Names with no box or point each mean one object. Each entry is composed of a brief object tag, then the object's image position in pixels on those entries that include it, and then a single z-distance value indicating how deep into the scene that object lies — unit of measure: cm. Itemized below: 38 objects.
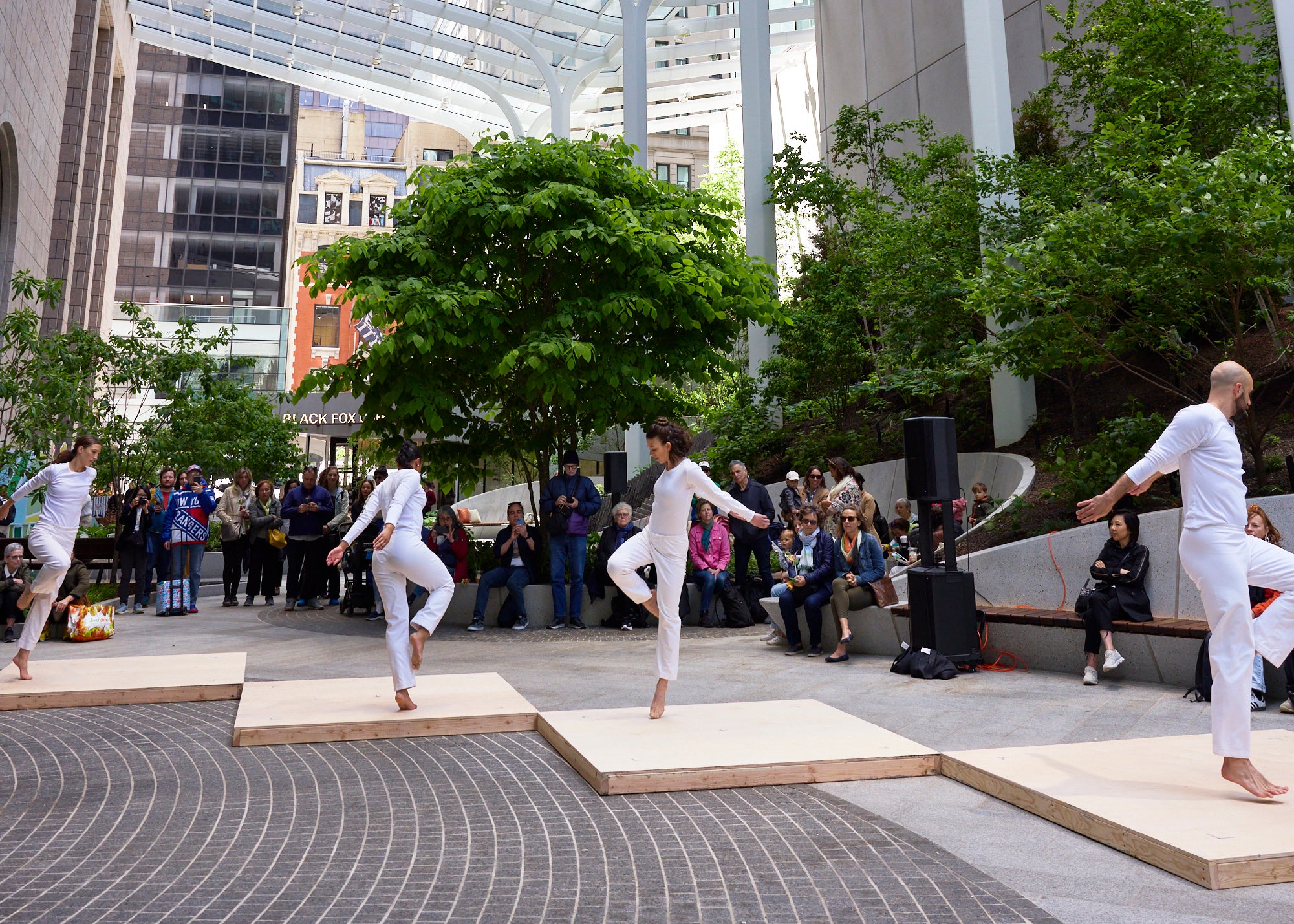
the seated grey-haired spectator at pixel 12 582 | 1196
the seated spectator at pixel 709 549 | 1295
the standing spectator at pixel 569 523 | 1305
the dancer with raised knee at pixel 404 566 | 698
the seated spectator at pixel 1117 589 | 841
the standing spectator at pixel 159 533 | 1457
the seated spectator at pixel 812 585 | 1054
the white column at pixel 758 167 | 2248
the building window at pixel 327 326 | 6000
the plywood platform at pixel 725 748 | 525
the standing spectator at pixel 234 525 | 1570
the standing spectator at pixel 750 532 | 1277
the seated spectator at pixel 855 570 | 1051
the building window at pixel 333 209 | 7875
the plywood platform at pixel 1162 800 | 380
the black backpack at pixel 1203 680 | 748
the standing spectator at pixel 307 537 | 1509
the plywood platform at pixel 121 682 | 771
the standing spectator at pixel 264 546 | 1575
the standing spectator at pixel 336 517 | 1480
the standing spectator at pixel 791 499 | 1353
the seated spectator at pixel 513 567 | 1331
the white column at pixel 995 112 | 1659
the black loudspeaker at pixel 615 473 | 1528
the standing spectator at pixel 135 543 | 1470
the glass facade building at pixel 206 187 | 7188
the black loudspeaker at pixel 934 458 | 912
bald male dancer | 456
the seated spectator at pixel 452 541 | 1370
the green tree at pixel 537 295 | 1224
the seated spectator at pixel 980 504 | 1370
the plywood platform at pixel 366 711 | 646
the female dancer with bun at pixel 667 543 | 662
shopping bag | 1178
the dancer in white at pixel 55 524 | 847
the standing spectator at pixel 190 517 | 1465
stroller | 1457
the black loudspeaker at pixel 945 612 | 908
